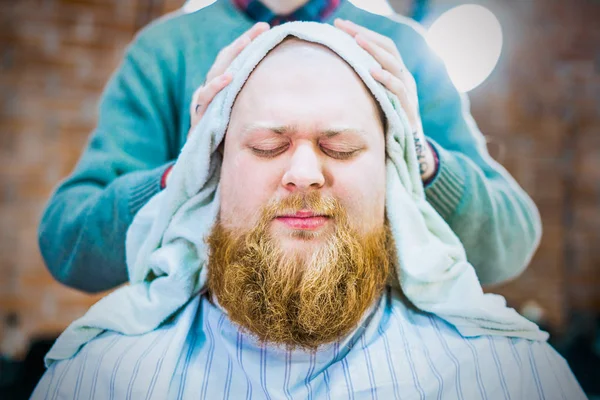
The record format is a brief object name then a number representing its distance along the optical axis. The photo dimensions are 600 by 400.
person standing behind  0.75
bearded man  0.67
